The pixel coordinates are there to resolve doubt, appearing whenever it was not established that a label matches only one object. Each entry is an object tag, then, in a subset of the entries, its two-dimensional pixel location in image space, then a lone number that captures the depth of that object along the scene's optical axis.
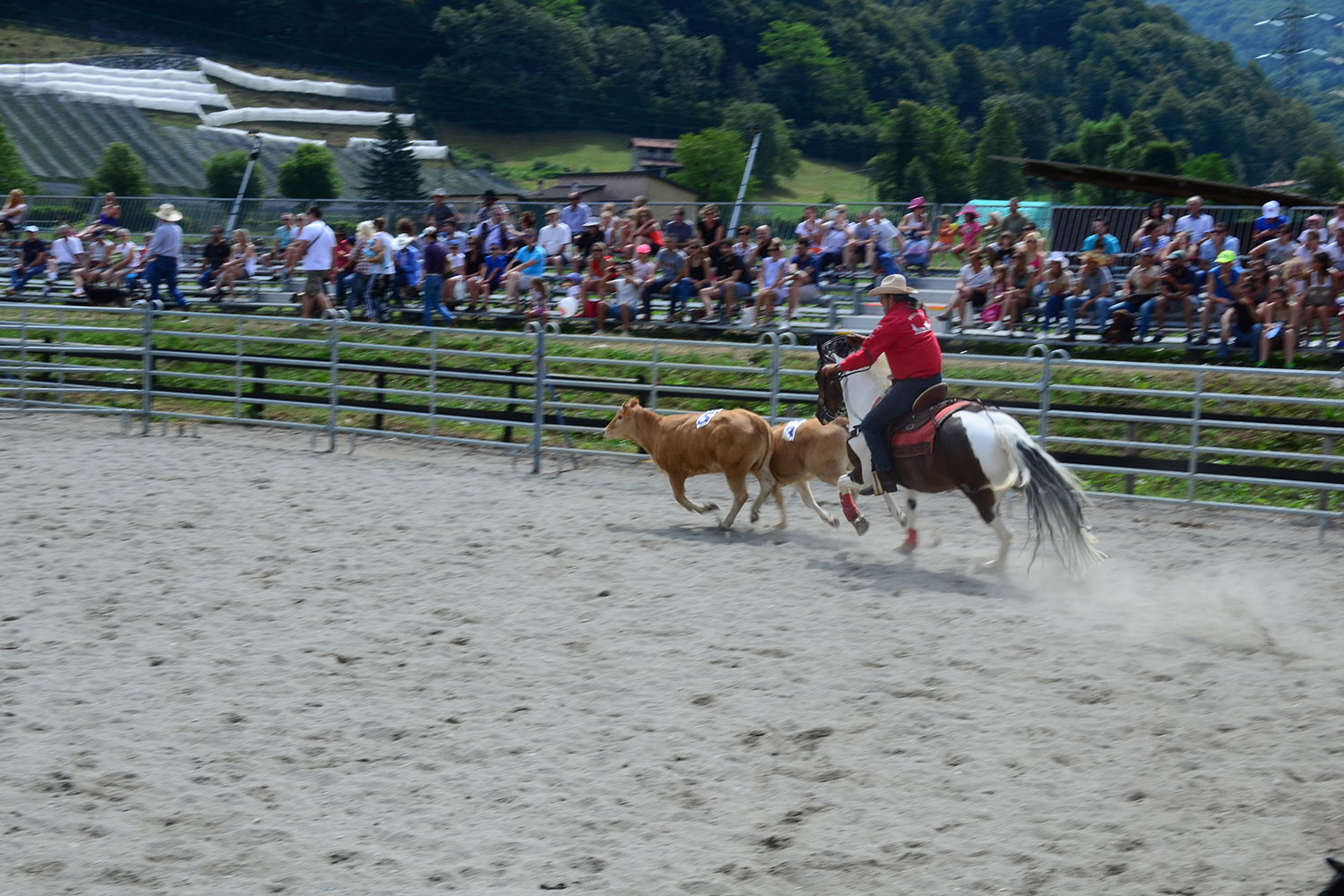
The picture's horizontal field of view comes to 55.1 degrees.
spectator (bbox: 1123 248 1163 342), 15.24
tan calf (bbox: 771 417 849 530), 10.29
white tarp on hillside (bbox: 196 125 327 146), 88.50
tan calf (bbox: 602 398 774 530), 10.31
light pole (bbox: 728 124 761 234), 20.09
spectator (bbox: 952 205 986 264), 18.64
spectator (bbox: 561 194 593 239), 20.23
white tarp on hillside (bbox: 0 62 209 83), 101.62
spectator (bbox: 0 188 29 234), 24.17
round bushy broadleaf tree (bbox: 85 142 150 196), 71.81
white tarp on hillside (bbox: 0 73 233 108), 97.69
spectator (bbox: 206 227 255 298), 21.84
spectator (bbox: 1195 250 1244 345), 14.82
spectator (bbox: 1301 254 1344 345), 13.87
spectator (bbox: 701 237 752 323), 17.80
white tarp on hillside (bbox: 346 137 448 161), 85.38
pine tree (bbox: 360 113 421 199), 71.62
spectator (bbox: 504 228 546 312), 19.25
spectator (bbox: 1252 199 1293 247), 16.19
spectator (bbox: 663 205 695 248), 18.92
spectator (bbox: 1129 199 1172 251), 16.31
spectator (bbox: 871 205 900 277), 18.02
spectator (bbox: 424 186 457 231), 20.39
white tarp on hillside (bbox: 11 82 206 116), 93.00
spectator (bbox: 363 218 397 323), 19.47
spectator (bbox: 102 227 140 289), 21.84
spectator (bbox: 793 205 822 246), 19.09
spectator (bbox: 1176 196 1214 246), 16.06
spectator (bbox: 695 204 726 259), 18.59
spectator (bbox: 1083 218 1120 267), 17.00
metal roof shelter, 20.05
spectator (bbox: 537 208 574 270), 19.73
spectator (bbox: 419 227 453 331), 18.72
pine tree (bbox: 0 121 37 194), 71.12
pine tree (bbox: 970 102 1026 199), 85.44
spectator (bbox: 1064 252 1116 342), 15.59
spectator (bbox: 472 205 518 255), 20.12
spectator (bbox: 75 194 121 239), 21.78
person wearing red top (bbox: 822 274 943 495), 9.29
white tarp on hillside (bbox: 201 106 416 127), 104.38
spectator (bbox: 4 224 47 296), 22.83
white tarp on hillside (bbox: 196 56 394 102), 112.06
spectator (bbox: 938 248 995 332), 16.48
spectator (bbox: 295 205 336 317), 18.02
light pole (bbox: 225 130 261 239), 24.34
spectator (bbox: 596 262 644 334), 17.95
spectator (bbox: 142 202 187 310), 19.06
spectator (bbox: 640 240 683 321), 18.08
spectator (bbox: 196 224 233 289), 22.36
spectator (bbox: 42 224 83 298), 22.78
